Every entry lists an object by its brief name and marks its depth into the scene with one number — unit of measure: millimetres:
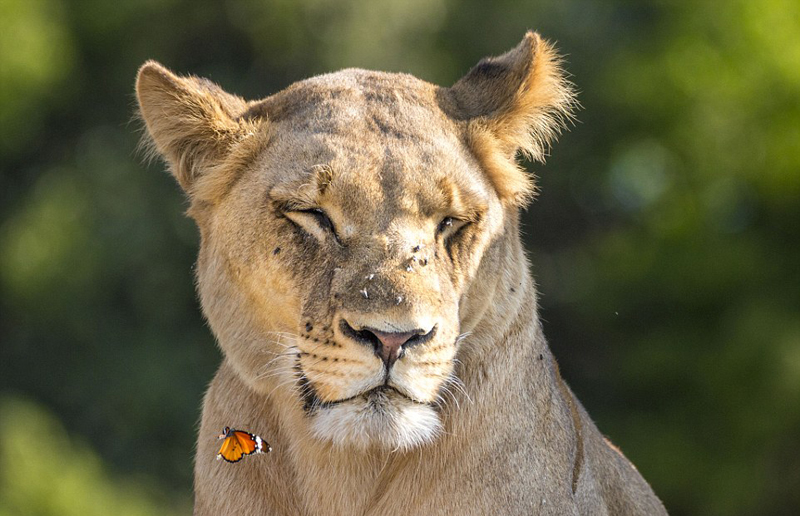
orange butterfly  9062
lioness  8492
